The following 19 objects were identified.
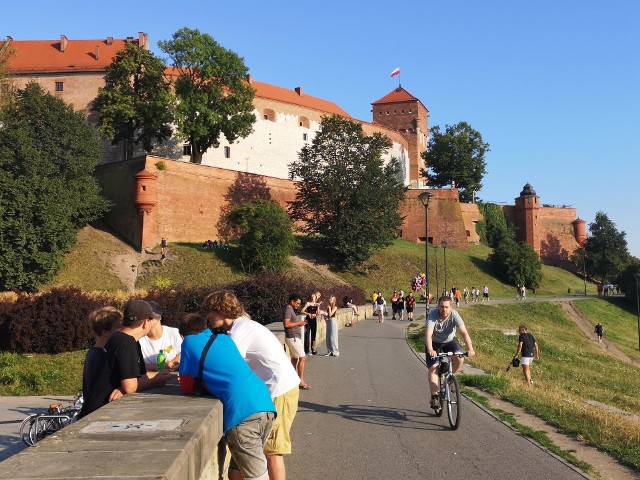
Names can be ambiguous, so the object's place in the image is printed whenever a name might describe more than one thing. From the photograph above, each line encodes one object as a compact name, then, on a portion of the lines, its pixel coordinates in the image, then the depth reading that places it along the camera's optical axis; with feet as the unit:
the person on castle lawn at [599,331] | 137.80
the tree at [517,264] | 202.18
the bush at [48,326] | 61.36
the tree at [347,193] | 172.86
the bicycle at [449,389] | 26.21
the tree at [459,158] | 254.06
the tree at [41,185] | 122.52
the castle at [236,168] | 158.40
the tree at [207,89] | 162.91
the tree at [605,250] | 252.42
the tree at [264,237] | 148.25
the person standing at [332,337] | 52.21
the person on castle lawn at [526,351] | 48.55
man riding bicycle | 28.37
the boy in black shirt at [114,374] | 15.75
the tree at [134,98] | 159.94
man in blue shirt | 14.11
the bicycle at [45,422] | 23.95
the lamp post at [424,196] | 89.38
